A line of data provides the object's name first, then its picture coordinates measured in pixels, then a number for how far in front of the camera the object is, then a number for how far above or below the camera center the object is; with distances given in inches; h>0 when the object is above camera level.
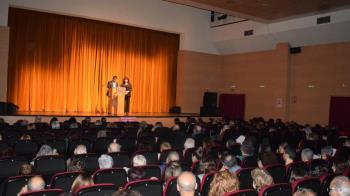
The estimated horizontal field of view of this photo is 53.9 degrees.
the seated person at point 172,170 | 188.4 -38.1
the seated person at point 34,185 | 145.5 -37.2
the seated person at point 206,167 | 203.8 -38.4
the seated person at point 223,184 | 146.0 -34.8
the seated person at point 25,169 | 182.5 -38.6
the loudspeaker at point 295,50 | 699.4 +112.2
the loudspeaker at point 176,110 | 795.0 -19.9
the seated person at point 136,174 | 181.8 -39.0
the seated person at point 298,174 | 196.7 -39.5
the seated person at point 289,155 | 250.2 -36.9
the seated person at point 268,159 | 243.0 -39.2
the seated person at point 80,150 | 249.4 -37.4
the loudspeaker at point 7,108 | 563.7 -19.5
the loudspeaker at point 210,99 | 832.2 +8.3
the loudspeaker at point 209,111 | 783.7 -20.2
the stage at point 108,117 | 543.8 -31.8
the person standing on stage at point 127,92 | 700.0 +16.1
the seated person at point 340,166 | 221.9 -38.5
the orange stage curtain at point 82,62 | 658.2 +78.1
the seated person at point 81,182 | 152.5 -37.4
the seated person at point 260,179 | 168.6 -36.8
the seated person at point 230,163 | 214.9 -37.5
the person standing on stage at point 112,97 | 668.1 +3.6
